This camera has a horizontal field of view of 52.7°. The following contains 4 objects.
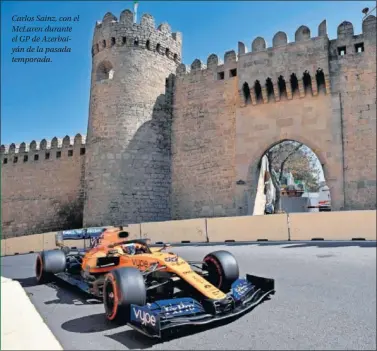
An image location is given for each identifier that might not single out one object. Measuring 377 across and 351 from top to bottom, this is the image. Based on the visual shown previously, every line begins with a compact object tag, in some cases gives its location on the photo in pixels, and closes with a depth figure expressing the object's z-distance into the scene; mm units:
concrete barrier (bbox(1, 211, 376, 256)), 7789
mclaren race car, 3344
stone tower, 15141
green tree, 21078
